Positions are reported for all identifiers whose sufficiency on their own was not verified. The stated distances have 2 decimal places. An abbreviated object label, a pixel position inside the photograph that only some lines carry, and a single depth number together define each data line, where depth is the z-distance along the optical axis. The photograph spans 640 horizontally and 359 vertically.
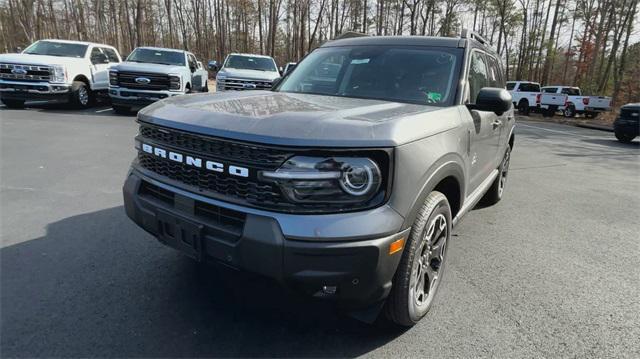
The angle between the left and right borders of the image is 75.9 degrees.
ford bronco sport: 1.95
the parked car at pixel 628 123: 13.24
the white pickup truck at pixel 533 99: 23.06
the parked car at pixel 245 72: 12.68
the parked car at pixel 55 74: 10.78
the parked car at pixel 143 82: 10.88
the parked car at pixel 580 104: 21.66
